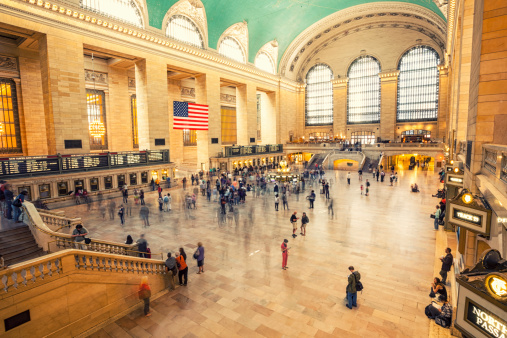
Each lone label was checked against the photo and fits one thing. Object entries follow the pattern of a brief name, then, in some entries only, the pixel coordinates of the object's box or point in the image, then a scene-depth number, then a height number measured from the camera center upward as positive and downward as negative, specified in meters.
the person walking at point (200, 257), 7.63 -3.26
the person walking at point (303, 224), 10.32 -3.22
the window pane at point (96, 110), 23.27 +2.91
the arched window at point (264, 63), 36.21 +10.72
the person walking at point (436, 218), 10.81 -3.18
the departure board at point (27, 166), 14.03 -1.17
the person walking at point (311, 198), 14.40 -3.07
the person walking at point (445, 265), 6.79 -3.16
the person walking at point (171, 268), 7.08 -3.32
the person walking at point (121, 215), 12.08 -3.22
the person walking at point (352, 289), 5.86 -3.23
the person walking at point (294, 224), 10.09 -3.15
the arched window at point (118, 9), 18.56 +9.68
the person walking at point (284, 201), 14.27 -3.20
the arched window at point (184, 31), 23.98 +10.23
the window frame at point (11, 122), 18.27 +1.53
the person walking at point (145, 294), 6.07 -3.40
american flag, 22.39 +2.29
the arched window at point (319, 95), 43.59 +7.39
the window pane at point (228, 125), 36.78 +2.26
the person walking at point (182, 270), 7.17 -3.39
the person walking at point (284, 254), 7.60 -3.21
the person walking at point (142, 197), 15.32 -3.11
